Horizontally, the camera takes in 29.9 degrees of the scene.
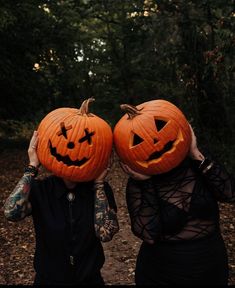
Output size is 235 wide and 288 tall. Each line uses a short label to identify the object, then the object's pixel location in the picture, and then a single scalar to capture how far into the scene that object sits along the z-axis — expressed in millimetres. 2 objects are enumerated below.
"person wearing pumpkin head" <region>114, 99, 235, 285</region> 2918
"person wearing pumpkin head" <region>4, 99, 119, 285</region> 3002
